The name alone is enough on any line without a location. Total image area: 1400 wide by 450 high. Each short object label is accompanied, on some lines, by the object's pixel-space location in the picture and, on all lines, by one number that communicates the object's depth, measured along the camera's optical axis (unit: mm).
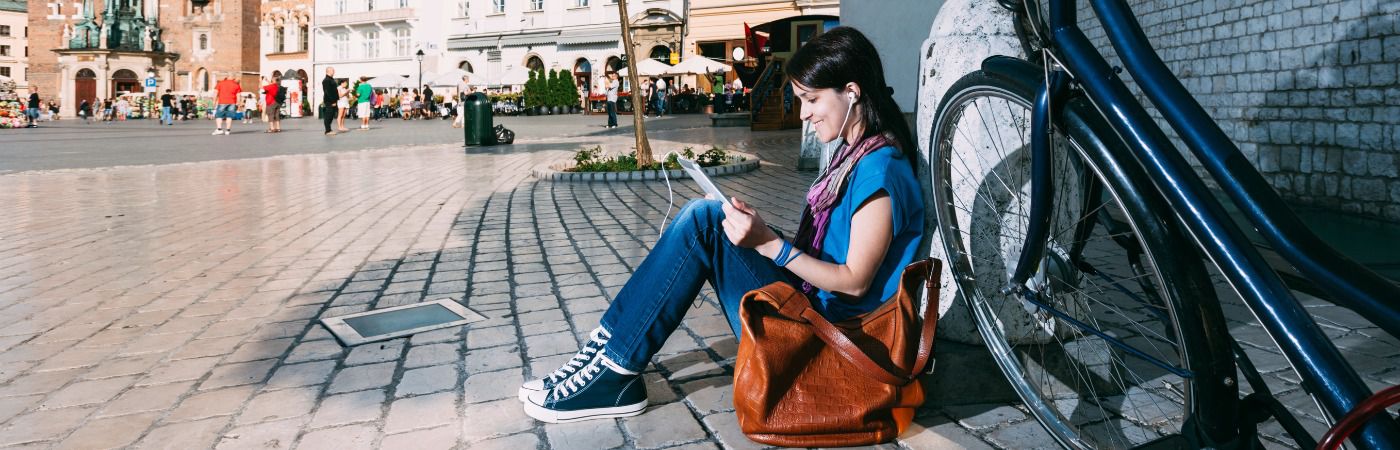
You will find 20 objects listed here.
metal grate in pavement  3781
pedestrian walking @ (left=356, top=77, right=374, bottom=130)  26278
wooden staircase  21438
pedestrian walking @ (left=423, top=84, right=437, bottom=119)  39375
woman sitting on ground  2361
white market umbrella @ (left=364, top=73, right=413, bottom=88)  44906
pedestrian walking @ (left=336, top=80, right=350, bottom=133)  24406
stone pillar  2912
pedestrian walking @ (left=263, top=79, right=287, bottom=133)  23612
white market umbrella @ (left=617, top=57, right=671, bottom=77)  35528
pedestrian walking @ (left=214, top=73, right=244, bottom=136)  23894
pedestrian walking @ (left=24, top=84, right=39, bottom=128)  36241
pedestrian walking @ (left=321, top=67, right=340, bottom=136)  22484
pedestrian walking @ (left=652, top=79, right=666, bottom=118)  34156
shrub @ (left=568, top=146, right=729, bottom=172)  10711
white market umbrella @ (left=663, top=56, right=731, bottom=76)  34000
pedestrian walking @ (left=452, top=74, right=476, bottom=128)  38906
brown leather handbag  2309
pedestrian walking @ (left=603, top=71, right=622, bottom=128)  25141
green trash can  17047
